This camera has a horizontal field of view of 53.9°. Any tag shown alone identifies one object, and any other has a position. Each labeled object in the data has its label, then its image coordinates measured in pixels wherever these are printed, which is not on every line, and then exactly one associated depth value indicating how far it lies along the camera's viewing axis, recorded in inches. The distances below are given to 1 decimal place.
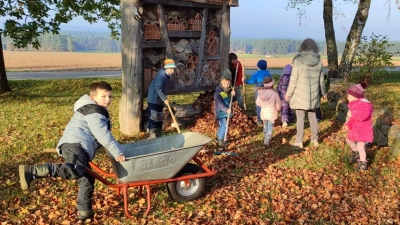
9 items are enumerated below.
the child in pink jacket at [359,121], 251.1
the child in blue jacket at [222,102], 302.7
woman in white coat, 296.5
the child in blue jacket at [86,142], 170.9
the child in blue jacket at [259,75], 374.6
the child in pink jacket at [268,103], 306.0
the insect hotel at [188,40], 334.3
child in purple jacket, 376.8
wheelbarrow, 183.9
